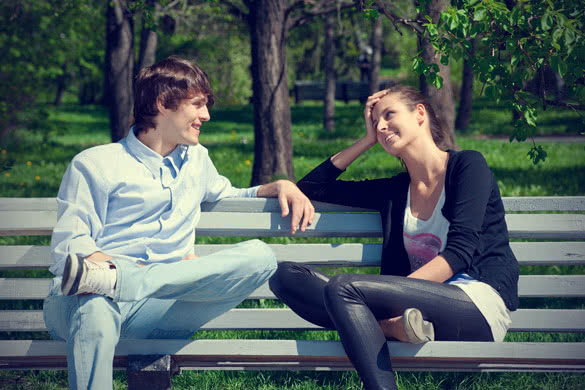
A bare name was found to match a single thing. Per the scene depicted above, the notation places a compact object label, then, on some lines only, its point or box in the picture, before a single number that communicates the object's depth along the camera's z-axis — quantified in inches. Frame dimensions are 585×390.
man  207.9
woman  227.8
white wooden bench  240.4
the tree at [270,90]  655.8
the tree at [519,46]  259.1
